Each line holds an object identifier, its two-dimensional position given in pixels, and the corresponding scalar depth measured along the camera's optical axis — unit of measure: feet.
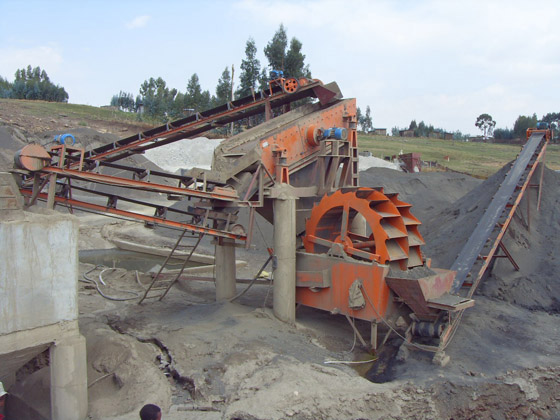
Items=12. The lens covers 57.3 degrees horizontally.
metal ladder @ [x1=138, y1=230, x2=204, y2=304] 36.84
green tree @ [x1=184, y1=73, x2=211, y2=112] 159.22
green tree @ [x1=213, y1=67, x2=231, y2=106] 135.85
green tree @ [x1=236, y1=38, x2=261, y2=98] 112.88
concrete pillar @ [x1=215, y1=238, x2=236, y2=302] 33.65
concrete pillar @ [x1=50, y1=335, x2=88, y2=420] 19.33
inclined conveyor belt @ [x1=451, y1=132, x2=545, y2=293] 33.09
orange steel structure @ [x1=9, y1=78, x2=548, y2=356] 26.48
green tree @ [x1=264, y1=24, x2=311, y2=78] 108.88
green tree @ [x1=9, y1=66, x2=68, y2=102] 201.16
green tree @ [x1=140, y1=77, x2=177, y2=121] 179.66
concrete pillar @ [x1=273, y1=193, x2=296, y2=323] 29.68
